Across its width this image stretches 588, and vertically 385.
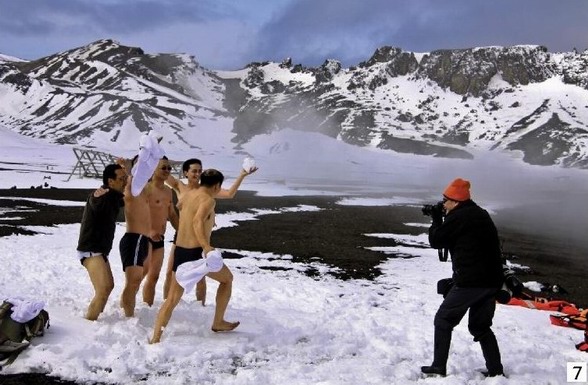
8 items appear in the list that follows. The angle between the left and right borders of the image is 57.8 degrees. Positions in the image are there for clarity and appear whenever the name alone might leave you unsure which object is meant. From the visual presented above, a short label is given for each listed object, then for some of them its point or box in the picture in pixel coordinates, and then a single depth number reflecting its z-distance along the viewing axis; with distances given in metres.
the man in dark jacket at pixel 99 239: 6.75
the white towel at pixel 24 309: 5.87
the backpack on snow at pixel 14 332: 5.57
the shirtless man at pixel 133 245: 6.95
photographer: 5.50
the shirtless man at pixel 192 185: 7.66
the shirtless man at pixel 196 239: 6.30
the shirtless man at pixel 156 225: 7.77
